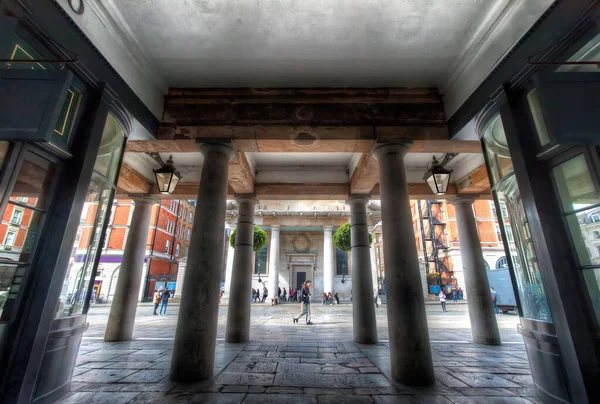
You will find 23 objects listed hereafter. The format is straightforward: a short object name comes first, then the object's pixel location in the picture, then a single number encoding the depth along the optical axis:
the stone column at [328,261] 19.06
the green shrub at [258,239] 12.39
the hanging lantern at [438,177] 5.02
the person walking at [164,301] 14.15
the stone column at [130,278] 6.52
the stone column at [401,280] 3.55
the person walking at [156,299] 14.27
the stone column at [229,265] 15.68
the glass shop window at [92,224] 3.09
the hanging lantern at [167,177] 5.14
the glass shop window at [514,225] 3.01
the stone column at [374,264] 17.27
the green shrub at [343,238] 11.48
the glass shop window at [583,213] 2.47
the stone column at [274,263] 19.45
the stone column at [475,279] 6.44
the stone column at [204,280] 3.56
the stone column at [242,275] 6.30
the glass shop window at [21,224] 2.50
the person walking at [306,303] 9.98
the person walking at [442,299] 16.38
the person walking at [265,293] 21.50
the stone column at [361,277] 6.38
